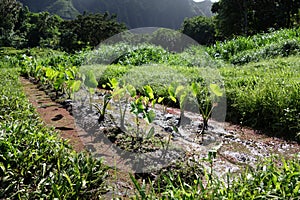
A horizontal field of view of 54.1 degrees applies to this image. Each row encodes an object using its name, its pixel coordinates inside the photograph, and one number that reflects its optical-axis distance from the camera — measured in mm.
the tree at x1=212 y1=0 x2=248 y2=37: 19266
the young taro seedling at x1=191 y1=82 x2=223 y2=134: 3259
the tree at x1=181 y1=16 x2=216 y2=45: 35981
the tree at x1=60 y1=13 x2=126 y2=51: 32812
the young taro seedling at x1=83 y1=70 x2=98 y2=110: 3271
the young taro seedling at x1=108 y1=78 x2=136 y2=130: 2854
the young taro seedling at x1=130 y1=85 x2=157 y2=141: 2354
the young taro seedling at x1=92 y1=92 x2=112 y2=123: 3050
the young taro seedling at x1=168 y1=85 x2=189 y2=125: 2916
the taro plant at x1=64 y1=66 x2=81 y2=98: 3256
